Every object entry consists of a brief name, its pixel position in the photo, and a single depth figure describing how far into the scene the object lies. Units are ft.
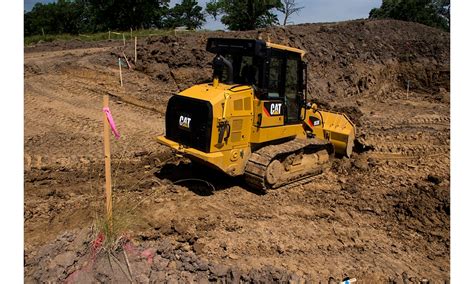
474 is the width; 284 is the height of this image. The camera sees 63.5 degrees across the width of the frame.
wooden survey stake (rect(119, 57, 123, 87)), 47.51
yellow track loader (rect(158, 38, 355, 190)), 20.22
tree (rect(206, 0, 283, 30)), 140.77
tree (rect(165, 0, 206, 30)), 205.87
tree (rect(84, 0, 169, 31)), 151.94
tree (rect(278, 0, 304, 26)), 133.69
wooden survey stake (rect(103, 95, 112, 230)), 13.53
